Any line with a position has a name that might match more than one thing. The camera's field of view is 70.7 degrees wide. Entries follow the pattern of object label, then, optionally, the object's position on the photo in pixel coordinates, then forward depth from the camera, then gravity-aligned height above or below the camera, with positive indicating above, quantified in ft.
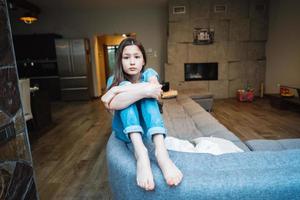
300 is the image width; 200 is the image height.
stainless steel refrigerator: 18.57 -0.17
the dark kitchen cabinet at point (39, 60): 19.38 +0.66
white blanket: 3.72 -1.60
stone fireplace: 17.10 +1.27
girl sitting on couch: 2.63 -0.71
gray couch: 2.52 -1.41
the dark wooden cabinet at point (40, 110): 11.22 -2.35
